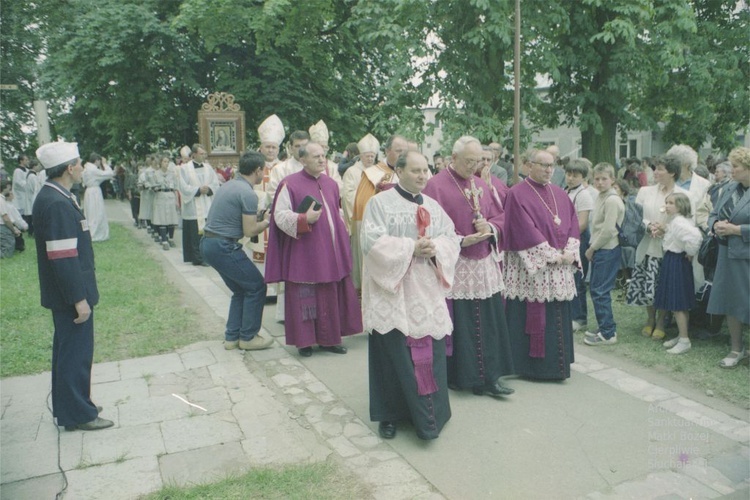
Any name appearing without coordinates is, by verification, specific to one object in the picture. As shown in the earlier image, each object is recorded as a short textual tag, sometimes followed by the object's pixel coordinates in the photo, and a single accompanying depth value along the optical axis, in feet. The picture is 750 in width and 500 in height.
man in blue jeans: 19.66
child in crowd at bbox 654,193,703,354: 19.66
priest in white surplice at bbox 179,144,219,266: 36.70
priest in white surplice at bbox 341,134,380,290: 22.90
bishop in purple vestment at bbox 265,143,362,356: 19.66
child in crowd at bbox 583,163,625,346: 20.68
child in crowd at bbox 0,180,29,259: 39.98
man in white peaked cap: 13.47
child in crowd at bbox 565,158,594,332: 21.63
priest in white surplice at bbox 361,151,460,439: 13.50
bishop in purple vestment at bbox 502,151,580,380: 16.90
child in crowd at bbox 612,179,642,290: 24.45
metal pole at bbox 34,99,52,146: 42.65
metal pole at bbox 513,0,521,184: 24.97
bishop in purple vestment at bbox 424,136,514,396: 16.05
